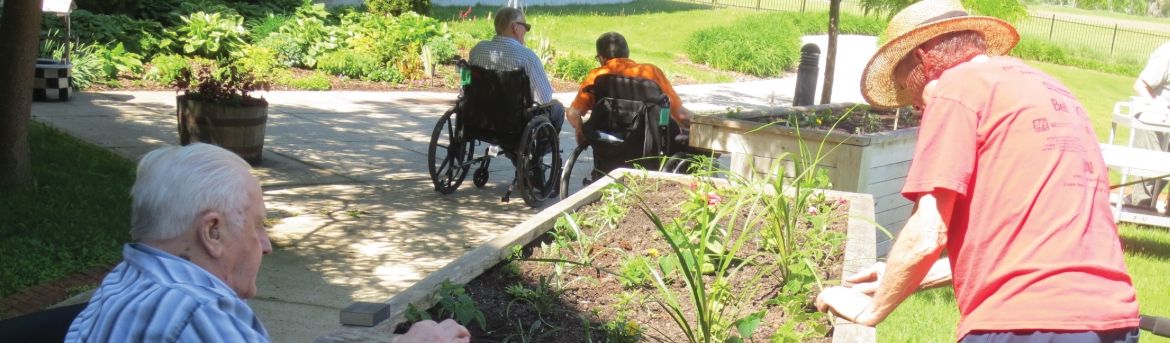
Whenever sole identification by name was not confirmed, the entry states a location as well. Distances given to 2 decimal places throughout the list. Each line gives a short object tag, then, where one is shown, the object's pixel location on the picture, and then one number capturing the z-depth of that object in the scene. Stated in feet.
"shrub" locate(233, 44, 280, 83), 46.85
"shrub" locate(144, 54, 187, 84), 44.01
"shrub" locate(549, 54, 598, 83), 57.21
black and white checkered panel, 36.86
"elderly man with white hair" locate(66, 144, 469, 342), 6.40
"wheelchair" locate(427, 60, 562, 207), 25.43
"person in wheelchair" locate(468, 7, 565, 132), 25.75
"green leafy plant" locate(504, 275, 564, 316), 12.13
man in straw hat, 8.05
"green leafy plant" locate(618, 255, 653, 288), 13.25
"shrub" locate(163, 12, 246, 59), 48.98
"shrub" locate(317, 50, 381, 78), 50.14
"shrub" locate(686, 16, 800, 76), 73.61
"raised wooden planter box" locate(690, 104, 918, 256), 21.13
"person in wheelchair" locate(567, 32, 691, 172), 24.27
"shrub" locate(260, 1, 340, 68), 51.19
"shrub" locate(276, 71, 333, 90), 46.44
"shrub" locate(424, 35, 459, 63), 54.70
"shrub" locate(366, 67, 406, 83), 50.35
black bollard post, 36.68
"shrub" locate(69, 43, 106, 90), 41.19
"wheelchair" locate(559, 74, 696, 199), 24.08
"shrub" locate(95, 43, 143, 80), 43.14
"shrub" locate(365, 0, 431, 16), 61.46
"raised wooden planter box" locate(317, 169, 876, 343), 9.98
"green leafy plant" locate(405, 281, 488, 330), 10.67
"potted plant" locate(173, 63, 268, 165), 27.71
